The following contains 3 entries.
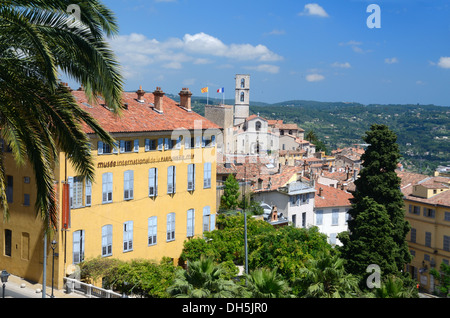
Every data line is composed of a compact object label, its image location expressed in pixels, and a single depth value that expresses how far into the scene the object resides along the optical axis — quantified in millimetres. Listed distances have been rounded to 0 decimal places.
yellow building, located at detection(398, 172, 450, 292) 50031
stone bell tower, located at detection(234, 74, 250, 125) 150750
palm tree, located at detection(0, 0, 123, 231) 13070
